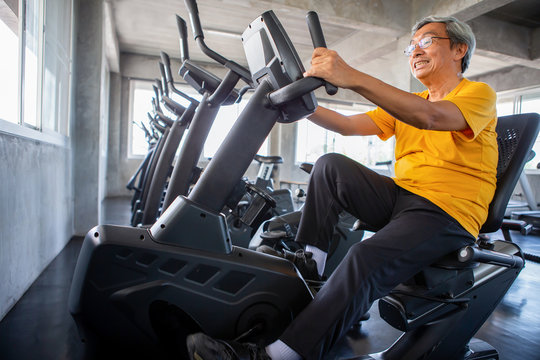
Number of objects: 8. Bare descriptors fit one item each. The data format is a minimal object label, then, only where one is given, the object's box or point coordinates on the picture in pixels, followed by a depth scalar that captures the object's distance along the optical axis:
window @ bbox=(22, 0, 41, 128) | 1.94
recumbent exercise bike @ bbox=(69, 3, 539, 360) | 0.97
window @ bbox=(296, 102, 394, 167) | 10.09
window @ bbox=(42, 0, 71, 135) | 2.49
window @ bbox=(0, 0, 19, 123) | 1.62
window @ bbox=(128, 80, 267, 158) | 8.20
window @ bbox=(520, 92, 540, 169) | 7.65
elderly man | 0.99
